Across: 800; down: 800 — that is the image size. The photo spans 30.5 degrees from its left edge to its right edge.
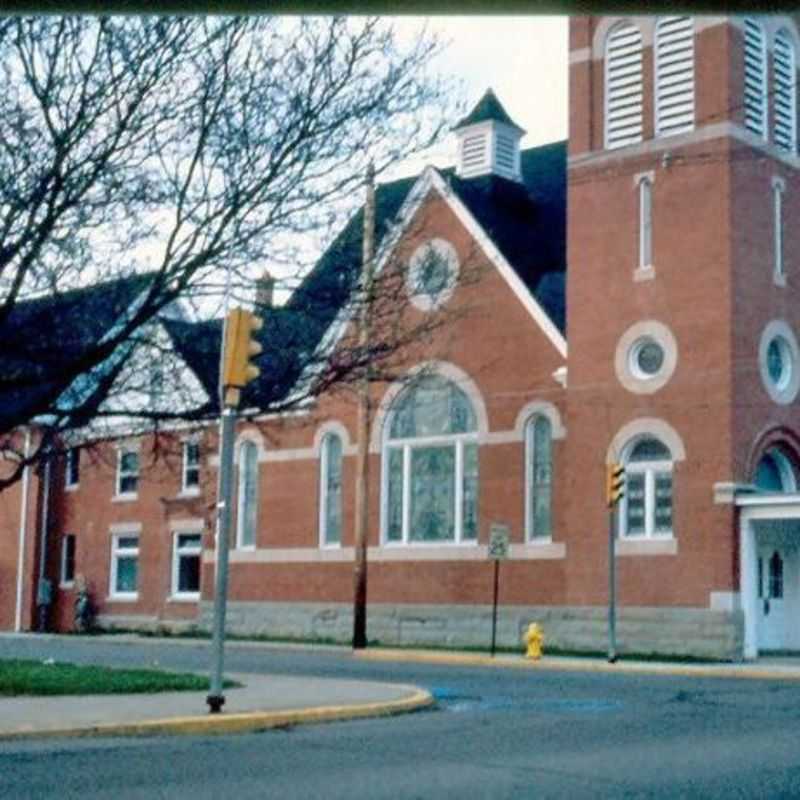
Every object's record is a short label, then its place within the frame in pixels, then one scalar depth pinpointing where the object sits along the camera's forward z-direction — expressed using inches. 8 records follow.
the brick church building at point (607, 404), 1212.5
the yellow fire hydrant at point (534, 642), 1145.4
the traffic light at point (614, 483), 1128.2
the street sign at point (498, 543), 1167.6
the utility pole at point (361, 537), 1273.4
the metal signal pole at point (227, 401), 579.2
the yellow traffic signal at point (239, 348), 577.0
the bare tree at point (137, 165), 574.9
